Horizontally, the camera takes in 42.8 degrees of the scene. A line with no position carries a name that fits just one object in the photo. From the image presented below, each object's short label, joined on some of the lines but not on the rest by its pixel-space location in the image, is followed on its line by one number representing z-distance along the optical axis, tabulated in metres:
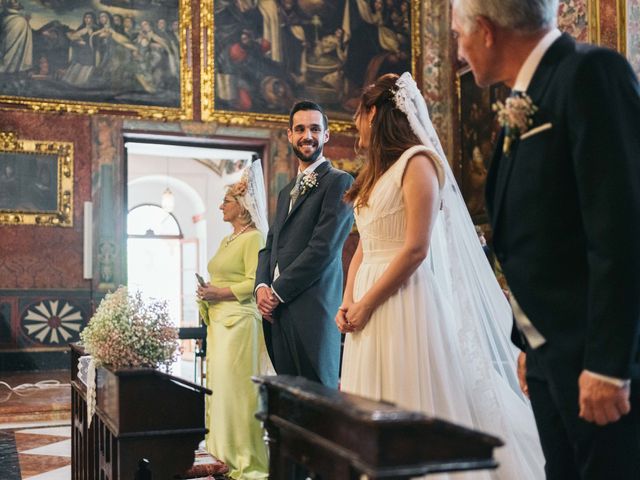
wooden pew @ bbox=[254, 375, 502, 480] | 1.50
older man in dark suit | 1.80
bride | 3.31
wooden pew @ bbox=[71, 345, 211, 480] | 3.14
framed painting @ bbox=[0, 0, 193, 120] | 11.64
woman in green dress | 5.26
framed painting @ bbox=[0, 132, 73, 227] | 11.47
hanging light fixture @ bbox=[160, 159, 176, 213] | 19.44
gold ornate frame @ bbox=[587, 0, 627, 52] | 10.77
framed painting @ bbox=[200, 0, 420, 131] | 12.62
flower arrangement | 3.38
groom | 4.48
